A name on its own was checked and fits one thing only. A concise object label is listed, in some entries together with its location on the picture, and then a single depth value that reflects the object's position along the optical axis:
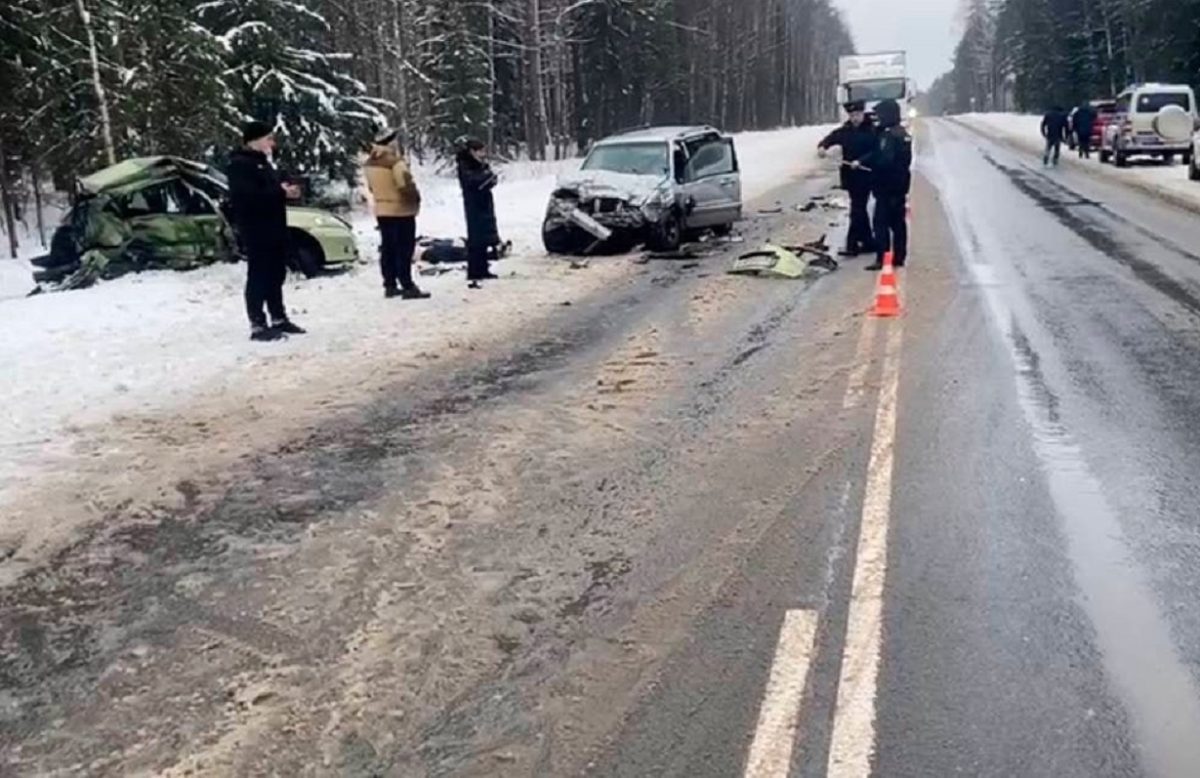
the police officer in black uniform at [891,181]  13.02
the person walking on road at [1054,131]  33.34
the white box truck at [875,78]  41.19
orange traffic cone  10.28
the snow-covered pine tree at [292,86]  22.95
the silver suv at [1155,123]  31.08
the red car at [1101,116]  36.53
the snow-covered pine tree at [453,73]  40.09
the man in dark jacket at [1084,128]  38.09
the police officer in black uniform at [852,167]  14.29
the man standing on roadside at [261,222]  10.29
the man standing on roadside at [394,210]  12.66
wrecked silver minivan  16.34
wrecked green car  14.45
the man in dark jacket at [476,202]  13.97
